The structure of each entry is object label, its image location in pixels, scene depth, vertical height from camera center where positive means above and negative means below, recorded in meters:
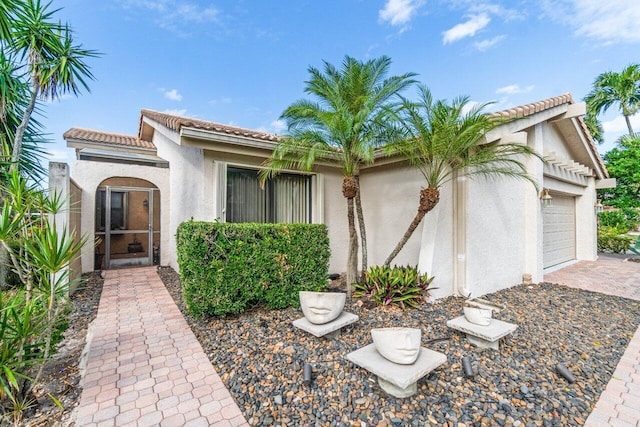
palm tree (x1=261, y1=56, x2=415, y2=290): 7.34 +2.58
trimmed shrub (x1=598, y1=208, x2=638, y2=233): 20.31 -0.27
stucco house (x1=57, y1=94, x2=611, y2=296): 8.56 +0.64
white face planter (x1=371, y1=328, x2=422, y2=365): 3.93 -1.82
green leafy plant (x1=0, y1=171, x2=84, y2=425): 3.58 -1.32
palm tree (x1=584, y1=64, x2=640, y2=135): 22.83 +10.37
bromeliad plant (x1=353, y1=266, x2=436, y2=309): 7.59 -1.97
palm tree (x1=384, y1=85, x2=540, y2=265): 7.03 +1.98
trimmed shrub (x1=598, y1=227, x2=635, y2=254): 18.59 -1.67
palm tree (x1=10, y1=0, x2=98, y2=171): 9.53 +5.86
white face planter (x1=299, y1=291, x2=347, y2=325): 5.50 -1.79
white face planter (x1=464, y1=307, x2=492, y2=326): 5.45 -1.95
